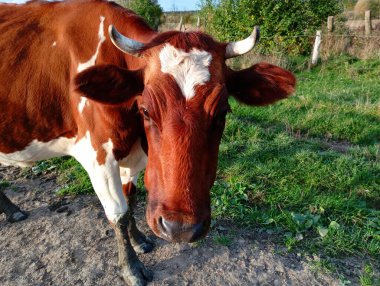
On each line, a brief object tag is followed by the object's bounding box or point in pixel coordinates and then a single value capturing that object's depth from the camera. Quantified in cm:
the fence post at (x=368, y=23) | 1427
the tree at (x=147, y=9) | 1884
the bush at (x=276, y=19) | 1212
